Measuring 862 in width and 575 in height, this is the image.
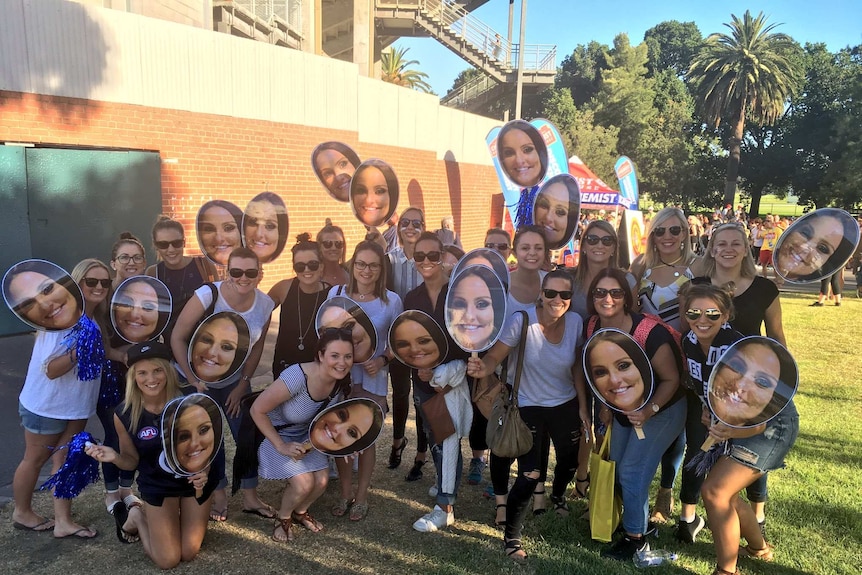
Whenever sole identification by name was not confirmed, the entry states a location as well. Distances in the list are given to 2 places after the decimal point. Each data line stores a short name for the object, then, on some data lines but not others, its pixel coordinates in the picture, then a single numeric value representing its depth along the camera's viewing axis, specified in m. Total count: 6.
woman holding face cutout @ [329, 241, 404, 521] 3.58
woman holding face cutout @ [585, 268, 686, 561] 2.94
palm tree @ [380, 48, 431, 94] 36.16
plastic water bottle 3.12
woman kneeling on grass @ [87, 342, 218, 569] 2.94
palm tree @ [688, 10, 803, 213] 36.70
